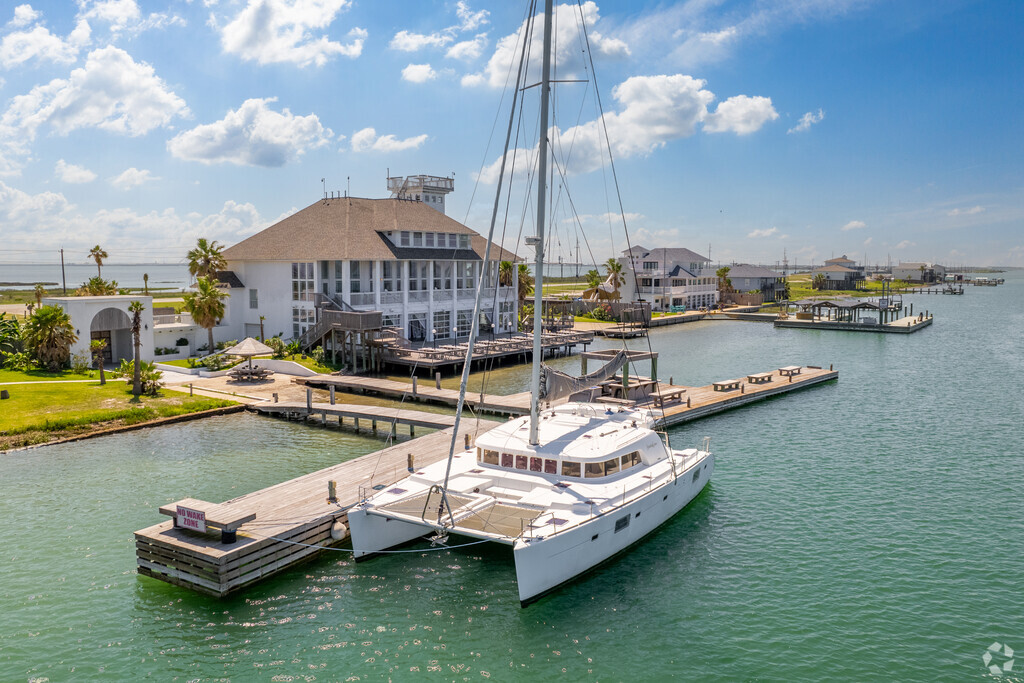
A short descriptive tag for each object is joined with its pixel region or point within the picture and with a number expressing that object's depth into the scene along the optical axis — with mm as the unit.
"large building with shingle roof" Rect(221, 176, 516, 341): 52500
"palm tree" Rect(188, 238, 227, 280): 53281
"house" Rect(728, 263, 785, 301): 133500
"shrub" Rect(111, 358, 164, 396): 36906
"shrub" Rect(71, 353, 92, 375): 39875
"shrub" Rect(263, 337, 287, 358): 48156
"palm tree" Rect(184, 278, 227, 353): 46469
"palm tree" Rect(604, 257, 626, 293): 84125
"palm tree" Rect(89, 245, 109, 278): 58862
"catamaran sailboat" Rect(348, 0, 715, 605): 16797
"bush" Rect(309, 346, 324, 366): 47991
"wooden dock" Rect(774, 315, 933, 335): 85688
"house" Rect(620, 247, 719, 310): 105875
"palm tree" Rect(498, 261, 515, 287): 65094
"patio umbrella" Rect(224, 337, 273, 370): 42625
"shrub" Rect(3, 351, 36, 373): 39850
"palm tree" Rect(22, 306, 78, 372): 39344
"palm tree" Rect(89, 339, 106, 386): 37719
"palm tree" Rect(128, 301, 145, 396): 36031
